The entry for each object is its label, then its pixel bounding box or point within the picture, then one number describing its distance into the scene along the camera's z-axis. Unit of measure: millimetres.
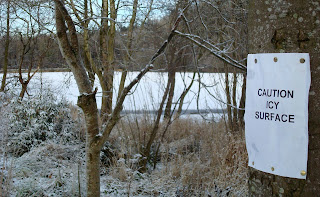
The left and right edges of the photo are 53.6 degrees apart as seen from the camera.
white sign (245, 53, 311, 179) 1026
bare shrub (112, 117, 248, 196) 3520
